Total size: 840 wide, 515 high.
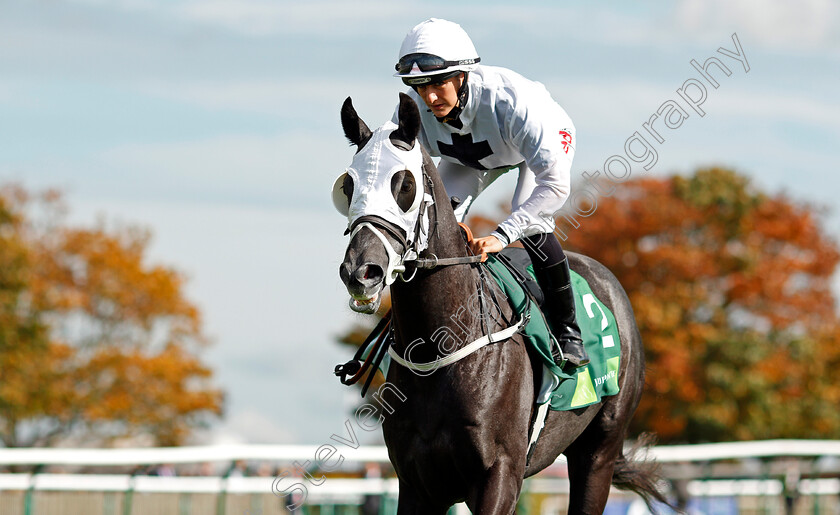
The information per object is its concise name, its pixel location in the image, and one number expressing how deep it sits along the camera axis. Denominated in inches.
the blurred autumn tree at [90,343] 2237.9
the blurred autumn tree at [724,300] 2305.6
